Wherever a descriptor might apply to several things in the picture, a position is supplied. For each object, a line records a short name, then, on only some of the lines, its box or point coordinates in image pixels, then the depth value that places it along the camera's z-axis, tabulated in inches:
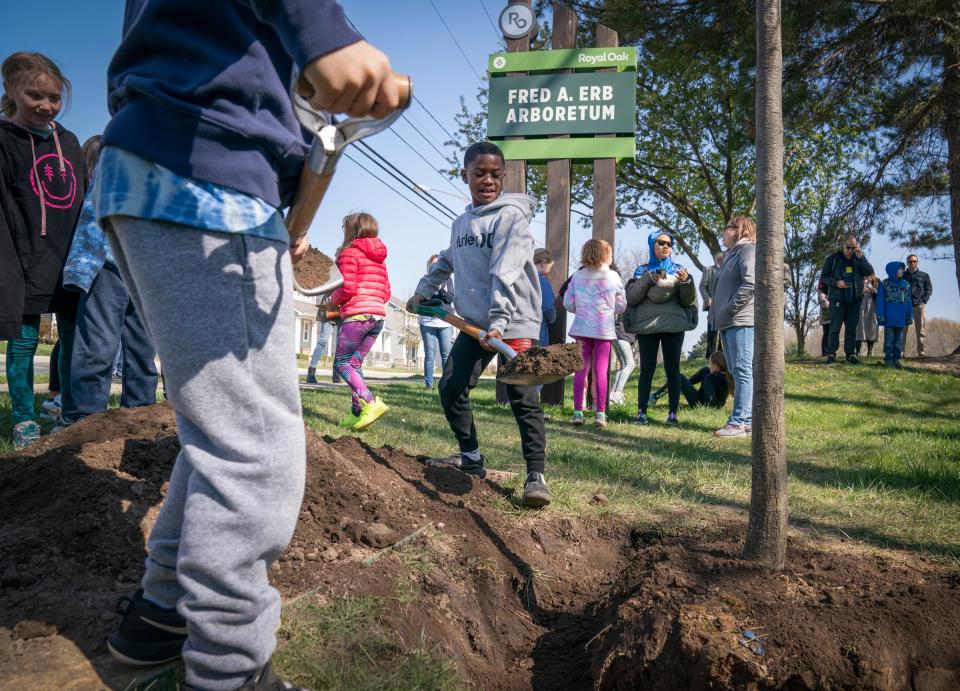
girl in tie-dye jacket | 258.5
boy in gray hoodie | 135.3
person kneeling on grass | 294.4
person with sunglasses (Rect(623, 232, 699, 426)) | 255.6
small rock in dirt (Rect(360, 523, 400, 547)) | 100.7
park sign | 296.7
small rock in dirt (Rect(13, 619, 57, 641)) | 64.8
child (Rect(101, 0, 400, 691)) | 50.2
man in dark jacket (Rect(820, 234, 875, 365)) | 411.5
